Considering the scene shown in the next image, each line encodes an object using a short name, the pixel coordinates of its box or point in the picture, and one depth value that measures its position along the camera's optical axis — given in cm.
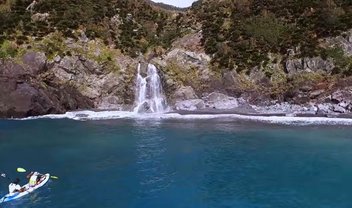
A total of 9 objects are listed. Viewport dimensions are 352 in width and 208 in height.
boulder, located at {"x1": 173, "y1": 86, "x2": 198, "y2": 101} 8875
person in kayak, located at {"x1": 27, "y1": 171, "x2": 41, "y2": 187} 3319
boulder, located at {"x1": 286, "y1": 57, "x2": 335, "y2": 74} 8646
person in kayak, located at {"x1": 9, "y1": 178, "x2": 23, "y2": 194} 3122
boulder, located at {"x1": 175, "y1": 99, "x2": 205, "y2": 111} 8512
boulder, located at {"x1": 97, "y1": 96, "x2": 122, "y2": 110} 8625
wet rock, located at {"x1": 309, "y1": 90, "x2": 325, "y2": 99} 8106
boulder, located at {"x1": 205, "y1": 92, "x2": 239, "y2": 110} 8511
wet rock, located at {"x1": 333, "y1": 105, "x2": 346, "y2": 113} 7556
